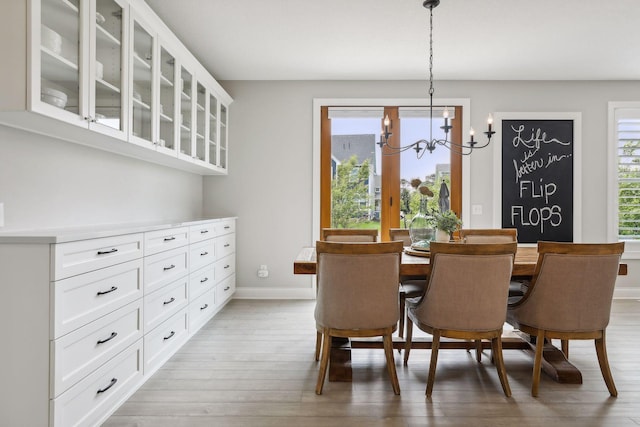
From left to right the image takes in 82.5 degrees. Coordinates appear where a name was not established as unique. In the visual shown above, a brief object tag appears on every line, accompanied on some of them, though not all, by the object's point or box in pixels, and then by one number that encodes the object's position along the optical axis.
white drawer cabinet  1.50
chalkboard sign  4.26
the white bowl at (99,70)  1.93
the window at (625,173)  4.27
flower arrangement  2.67
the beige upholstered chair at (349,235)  3.22
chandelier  2.40
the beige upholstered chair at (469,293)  1.98
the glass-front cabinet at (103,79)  1.51
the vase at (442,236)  2.71
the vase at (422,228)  2.83
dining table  2.17
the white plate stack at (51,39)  1.59
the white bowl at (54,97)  1.60
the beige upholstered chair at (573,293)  2.01
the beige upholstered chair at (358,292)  2.01
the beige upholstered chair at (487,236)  3.17
